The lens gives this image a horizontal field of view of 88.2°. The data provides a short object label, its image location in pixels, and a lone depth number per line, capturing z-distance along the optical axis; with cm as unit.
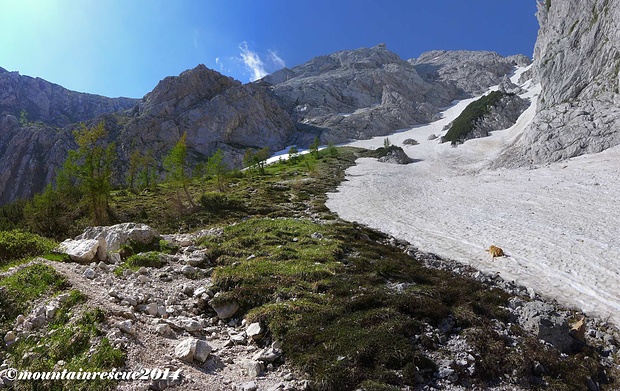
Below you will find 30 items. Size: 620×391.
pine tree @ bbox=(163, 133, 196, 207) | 3531
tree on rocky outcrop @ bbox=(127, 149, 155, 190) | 6178
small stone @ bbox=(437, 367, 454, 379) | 789
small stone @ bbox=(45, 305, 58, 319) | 789
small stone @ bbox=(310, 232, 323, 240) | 2003
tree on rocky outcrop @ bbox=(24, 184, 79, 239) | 2692
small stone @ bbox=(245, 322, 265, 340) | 916
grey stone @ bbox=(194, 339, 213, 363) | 770
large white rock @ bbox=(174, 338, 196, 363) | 760
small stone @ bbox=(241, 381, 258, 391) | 709
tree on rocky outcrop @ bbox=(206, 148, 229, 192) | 4847
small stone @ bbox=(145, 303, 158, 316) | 955
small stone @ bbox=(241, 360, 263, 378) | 768
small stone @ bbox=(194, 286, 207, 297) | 1154
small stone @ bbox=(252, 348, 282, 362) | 820
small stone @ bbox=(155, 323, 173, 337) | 841
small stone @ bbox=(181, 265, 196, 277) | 1358
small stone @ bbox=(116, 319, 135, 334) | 776
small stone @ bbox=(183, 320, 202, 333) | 911
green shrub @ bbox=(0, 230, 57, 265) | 1298
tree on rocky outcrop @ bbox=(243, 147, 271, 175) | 8219
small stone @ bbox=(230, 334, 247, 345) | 905
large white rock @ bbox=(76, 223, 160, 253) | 1584
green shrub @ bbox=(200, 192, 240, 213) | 3369
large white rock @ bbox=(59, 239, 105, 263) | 1314
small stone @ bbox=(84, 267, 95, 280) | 1132
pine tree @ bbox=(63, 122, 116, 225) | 2715
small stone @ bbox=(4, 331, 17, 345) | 717
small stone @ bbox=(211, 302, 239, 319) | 1044
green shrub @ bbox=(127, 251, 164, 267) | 1369
